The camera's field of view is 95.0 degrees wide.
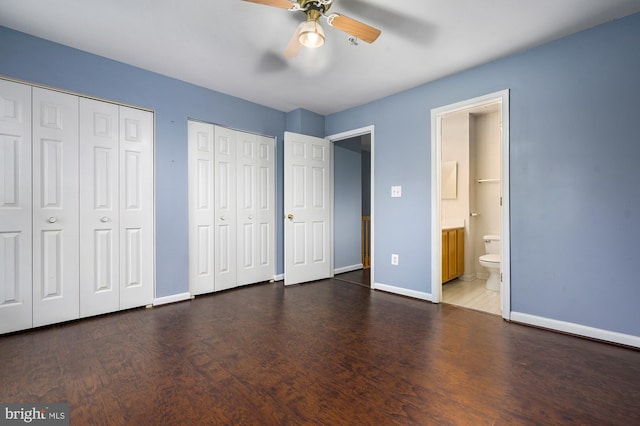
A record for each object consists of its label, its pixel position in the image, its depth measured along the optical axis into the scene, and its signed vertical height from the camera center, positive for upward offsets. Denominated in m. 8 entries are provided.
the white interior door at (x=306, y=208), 3.99 +0.07
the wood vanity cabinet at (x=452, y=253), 3.81 -0.56
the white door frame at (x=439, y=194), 2.74 +0.20
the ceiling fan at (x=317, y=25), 1.96 +1.29
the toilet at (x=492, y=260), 3.65 -0.59
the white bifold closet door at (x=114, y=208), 2.73 +0.06
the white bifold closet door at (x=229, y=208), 3.46 +0.07
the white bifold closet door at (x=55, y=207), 2.49 +0.06
